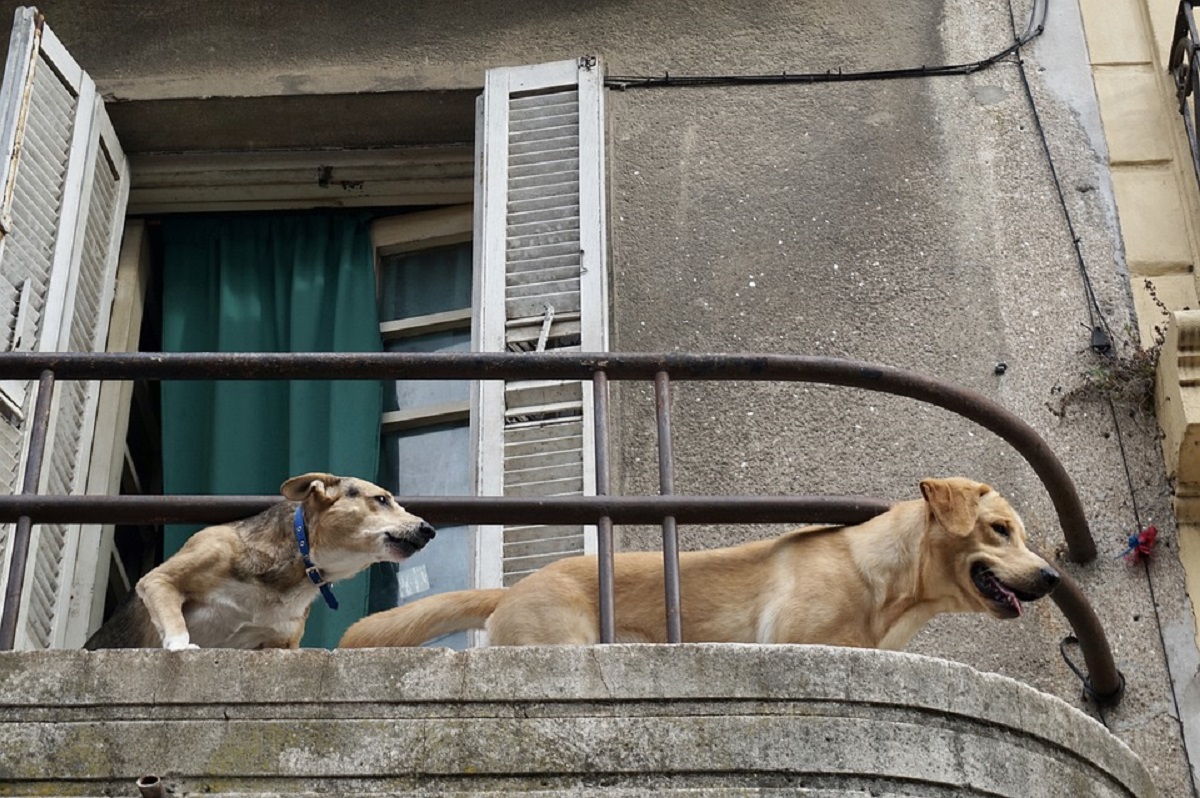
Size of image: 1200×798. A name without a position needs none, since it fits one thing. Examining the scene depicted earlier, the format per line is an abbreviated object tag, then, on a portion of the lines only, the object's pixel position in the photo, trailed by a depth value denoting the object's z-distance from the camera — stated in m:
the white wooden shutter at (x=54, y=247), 7.05
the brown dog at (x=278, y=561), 5.76
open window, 6.99
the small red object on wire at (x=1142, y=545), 6.49
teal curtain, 8.00
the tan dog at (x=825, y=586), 5.61
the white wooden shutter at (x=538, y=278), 6.82
